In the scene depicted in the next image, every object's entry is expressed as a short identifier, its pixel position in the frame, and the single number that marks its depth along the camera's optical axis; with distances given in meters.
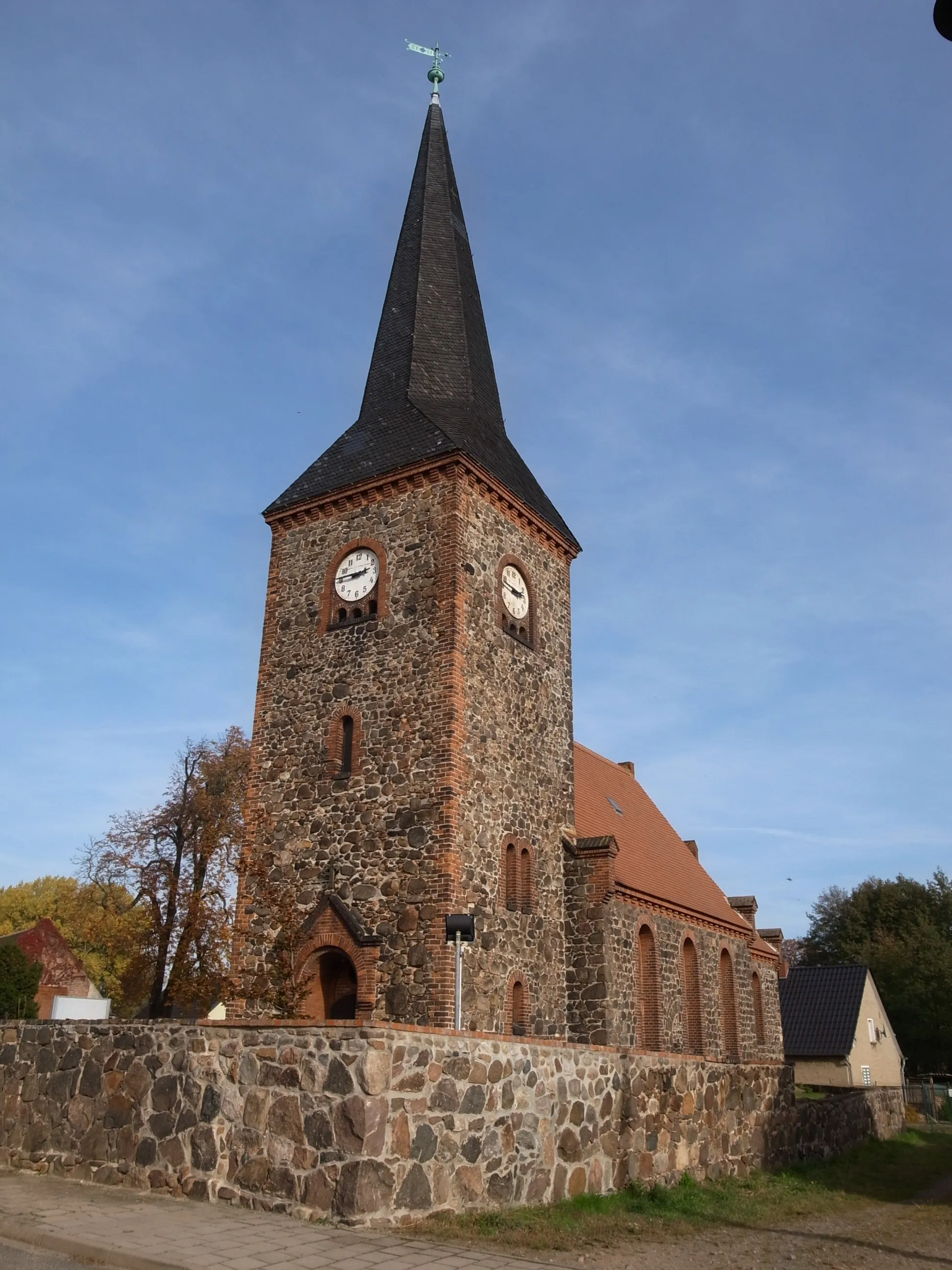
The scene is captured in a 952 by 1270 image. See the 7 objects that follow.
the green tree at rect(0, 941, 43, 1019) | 31.78
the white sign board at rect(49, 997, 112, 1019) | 17.00
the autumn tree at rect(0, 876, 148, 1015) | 35.94
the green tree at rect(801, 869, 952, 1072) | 47.91
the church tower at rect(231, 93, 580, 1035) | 17.47
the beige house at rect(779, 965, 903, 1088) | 38.56
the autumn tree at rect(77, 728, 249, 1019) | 30.53
